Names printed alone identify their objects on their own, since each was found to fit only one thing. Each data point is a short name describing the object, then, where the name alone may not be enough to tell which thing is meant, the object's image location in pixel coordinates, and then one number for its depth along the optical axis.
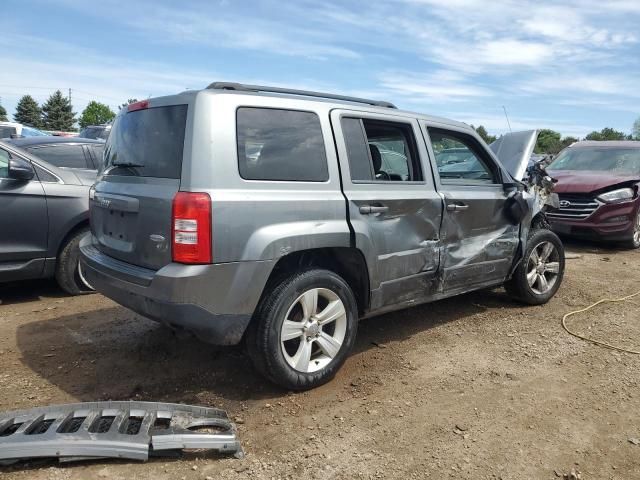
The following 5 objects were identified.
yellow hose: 4.23
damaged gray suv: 2.89
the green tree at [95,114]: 81.84
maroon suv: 8.27
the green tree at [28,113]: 74.12
